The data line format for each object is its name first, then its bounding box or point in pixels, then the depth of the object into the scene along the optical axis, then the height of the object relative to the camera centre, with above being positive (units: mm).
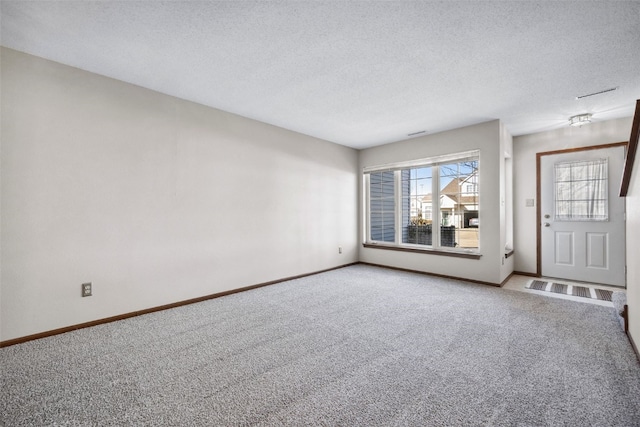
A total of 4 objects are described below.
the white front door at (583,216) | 4008 -90
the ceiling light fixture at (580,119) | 3791 +1261
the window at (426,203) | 4500 +147
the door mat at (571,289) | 3615 -1105
